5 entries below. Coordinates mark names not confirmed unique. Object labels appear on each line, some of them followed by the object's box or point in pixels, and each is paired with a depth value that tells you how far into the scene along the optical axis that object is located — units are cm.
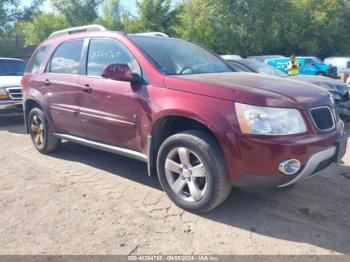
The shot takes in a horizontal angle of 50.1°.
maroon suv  320
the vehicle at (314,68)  2167
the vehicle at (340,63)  2453
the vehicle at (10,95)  819
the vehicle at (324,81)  733
